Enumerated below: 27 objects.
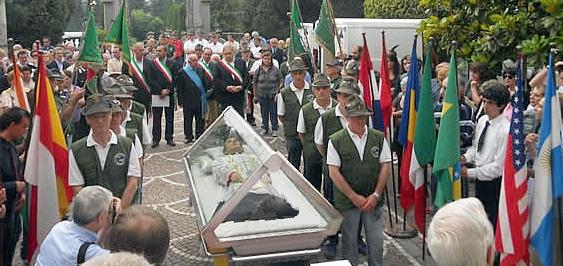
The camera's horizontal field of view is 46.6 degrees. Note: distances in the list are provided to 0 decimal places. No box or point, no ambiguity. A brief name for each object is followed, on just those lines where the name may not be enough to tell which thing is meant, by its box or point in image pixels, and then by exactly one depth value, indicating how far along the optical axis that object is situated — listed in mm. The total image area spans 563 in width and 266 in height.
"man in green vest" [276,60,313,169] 8492
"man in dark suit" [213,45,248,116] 13031
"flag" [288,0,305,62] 10453
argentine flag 5168
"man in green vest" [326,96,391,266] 5844
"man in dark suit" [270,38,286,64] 18031
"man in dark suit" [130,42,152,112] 12320
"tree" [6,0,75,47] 33250
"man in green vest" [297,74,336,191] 7457
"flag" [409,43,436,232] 6660
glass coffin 5062
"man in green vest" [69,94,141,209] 5625
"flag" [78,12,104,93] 7605
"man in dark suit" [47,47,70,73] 15211
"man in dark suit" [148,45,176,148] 12719
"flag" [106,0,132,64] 8664
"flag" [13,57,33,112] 7853
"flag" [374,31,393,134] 7895
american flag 5293
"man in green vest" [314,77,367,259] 6609
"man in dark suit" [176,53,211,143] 12883
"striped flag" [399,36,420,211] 6828
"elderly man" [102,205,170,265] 3256
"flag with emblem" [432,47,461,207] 6098
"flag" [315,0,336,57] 9367
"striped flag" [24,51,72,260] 5758
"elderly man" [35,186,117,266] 3574
